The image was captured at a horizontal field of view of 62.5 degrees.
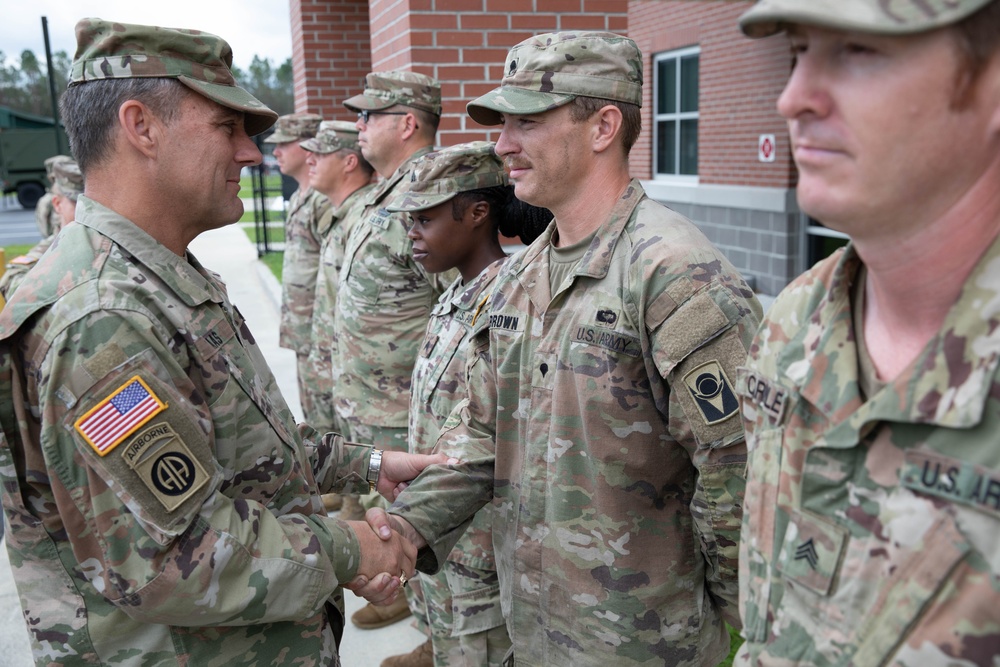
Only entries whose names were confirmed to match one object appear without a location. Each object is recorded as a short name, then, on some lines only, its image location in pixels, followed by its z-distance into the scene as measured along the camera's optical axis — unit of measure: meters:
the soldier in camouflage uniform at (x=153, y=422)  1.69
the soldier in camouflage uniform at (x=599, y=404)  2.04
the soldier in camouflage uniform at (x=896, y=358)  1.04
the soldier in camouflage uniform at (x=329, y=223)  5.21
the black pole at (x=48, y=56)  15.12
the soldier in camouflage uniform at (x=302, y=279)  6.10
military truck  27.19
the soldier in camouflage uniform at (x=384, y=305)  4.22
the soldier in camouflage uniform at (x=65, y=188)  5.50
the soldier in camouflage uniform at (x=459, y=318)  2.87
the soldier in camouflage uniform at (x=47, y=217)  6.53
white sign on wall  10.00
